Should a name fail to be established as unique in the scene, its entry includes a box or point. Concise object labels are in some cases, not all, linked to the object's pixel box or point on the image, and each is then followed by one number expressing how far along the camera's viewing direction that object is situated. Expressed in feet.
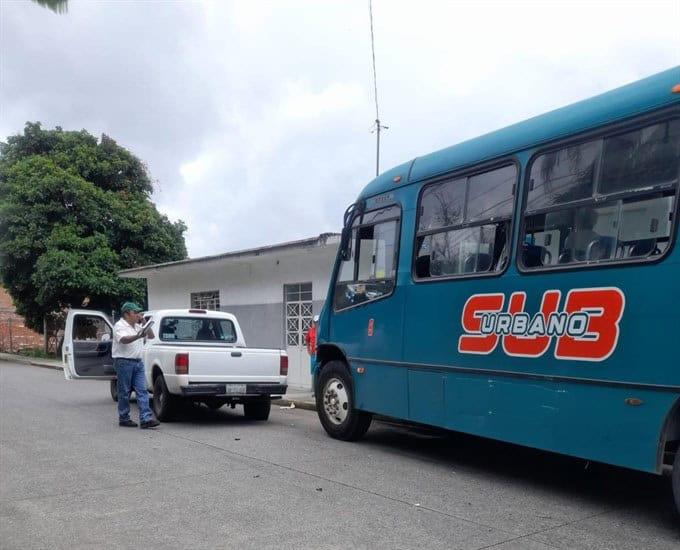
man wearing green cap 31.55
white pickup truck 31.53
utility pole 49.83
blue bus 15.97
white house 48.91
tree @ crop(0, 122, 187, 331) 76.48
